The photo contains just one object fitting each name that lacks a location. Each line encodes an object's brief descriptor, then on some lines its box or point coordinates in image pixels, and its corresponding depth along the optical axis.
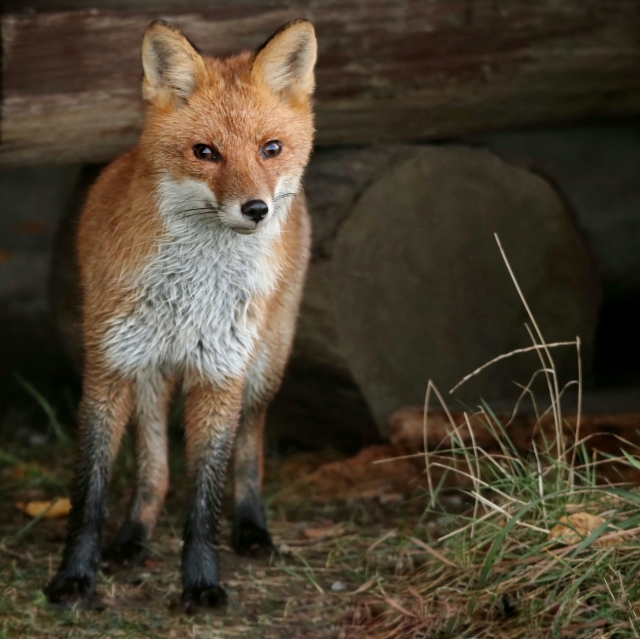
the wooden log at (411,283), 9.36
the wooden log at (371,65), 8.52
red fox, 6.20
